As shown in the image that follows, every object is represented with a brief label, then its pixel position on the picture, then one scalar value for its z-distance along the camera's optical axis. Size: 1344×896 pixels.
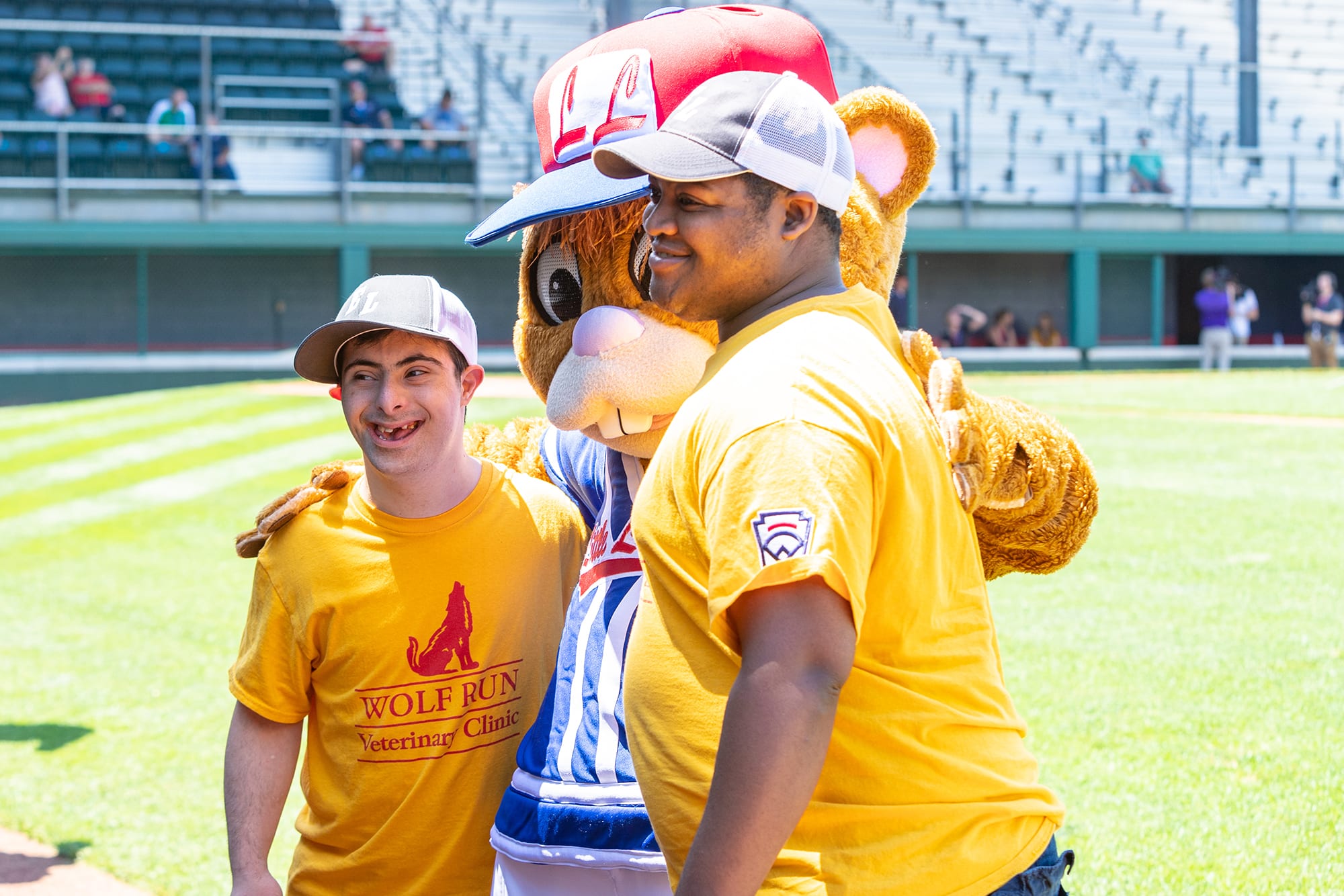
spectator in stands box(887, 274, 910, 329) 21.13
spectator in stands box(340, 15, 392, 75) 21.05
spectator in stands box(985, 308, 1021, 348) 23.12
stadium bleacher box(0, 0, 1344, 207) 19.52
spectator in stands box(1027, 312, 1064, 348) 23.75
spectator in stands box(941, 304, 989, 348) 22.88
